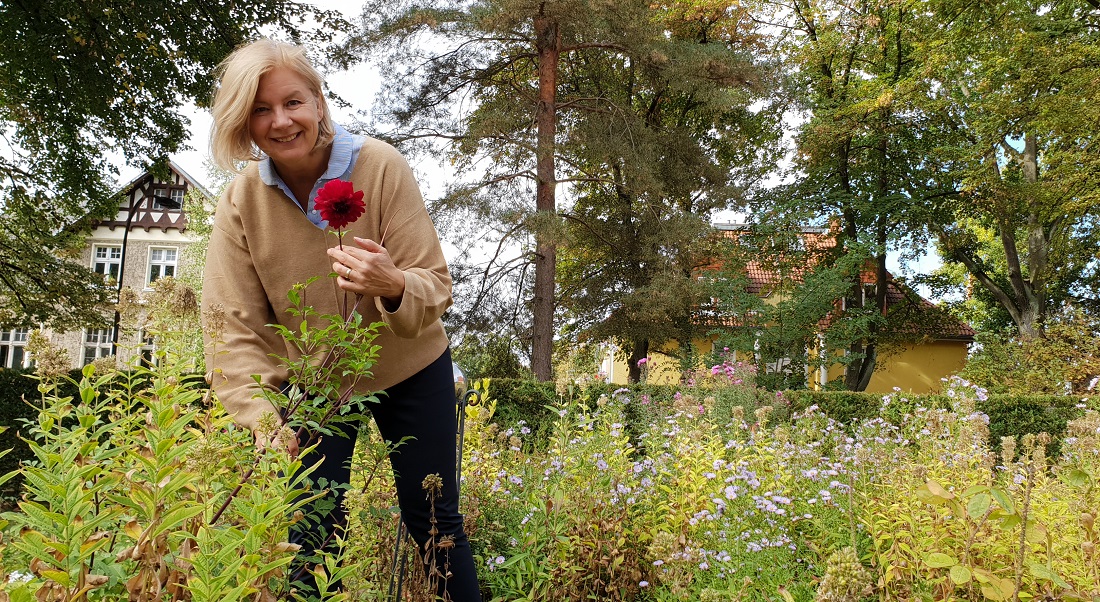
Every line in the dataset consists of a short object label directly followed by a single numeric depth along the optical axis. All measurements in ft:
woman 5.61
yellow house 61.98
